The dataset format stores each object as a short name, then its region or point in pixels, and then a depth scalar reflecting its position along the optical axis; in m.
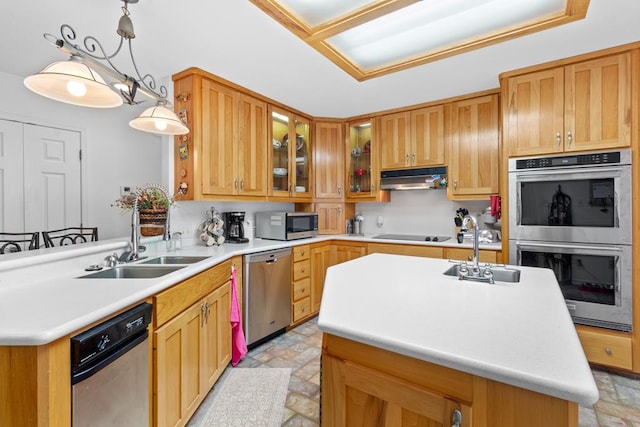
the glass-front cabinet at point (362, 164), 3.62
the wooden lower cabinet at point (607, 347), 2.14
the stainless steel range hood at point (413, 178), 3.20
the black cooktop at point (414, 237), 3.26
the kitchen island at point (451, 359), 0.69
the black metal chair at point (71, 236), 3.05
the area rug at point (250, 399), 1.74
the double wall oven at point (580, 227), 2.14
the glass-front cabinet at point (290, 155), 3.29
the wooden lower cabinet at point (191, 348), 1.43
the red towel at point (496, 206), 2.80
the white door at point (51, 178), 3.04
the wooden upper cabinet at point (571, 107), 2.16
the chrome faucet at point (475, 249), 1.56
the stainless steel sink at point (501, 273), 1.63
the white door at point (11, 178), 2.84
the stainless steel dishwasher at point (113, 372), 1.02
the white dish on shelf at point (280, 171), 3.30
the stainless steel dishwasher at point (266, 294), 2.53
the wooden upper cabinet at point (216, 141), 2.46
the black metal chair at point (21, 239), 2.60
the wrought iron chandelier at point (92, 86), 1.32
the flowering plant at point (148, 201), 2.16
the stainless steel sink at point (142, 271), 1.80
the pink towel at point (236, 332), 2.31
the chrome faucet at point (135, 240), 1.94
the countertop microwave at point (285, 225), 3.13
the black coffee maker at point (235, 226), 3.04
